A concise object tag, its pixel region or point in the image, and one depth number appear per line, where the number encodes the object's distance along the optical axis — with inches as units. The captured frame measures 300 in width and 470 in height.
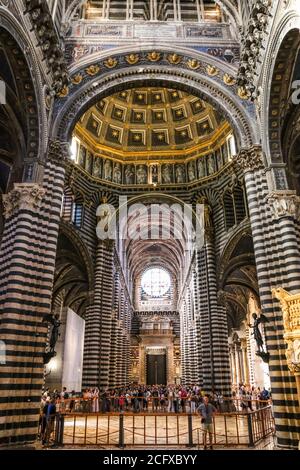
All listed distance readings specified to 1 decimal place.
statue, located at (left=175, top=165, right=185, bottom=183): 1034.7
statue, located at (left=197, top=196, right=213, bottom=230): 934.4
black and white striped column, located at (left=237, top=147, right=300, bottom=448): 403.9
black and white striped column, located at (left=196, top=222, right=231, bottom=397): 831.1
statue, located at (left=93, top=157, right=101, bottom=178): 992.9
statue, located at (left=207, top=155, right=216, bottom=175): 973.5
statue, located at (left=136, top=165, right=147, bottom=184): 1043.9
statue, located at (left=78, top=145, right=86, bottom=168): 938.9
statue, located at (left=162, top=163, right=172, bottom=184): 1037.3
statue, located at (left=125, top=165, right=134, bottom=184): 1043.9
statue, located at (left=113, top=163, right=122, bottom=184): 1033.6
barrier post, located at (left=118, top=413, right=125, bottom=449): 386.6
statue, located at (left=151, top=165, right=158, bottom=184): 1043.1
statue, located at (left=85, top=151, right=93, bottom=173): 966.5
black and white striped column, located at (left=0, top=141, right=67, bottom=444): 400.5
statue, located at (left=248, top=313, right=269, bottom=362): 442.3
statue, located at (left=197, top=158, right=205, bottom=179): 1001.4
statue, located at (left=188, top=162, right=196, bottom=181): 1021.8
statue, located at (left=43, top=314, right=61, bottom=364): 447.2
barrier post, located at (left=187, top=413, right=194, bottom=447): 387.5
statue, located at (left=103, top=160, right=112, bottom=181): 1013.7
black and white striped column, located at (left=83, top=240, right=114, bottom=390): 866.1
